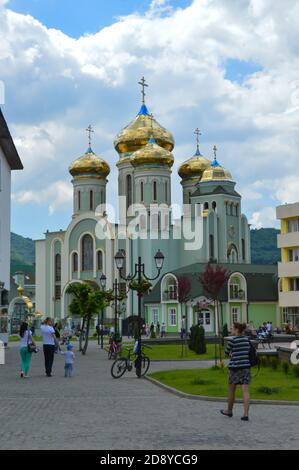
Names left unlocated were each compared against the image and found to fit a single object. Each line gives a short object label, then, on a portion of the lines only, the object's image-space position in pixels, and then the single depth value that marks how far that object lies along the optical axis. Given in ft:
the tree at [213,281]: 110.73
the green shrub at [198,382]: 60.63
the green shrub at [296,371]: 65.57
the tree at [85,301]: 122.01
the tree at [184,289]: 163.12
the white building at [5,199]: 118.11
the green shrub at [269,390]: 53.01
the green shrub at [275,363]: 75.37
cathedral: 205.98
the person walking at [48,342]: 71.56
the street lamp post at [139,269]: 72.13
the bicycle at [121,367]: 71.46
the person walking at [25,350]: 68.64
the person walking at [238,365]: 42.19
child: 71.41
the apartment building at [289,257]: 184.14
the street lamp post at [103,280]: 134.17
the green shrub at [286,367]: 70.26
